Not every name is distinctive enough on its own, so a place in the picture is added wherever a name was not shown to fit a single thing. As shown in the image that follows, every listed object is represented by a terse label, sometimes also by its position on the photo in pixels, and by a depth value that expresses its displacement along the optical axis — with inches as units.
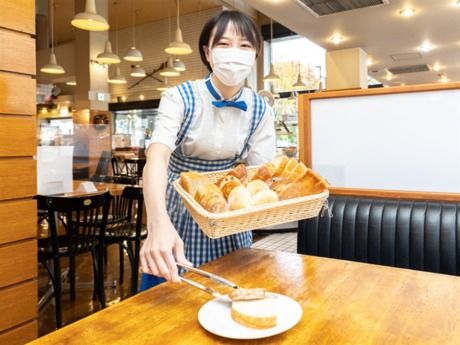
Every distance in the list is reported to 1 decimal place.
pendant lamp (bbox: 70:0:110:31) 198.1
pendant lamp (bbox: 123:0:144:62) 294.7
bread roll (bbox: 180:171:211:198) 47.7
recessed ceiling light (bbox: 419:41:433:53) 258.8
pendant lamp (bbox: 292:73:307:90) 316.6
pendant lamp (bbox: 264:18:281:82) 317.1
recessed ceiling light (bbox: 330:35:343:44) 240.4
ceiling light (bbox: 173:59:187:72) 330.6
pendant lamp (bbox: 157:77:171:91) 404.4
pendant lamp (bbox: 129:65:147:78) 346.8
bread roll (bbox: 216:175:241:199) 46.5
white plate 33.6
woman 54.9
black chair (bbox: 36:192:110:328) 102.7
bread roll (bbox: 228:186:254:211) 43.7
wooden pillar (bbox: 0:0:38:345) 83.6
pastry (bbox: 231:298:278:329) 34.4
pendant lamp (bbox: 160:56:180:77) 325.1
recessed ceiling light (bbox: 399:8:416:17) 193.0
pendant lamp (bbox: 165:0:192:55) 257.0
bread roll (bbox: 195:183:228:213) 42.6
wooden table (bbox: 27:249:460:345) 34.4
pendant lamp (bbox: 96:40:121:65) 282.8
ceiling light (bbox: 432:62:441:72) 323.6
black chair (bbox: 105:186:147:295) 128.3
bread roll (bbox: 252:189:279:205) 45.2
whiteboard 83.5
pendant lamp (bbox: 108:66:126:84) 346.6
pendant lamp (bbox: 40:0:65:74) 305.3
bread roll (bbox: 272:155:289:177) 53.8
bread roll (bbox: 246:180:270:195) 46.9
